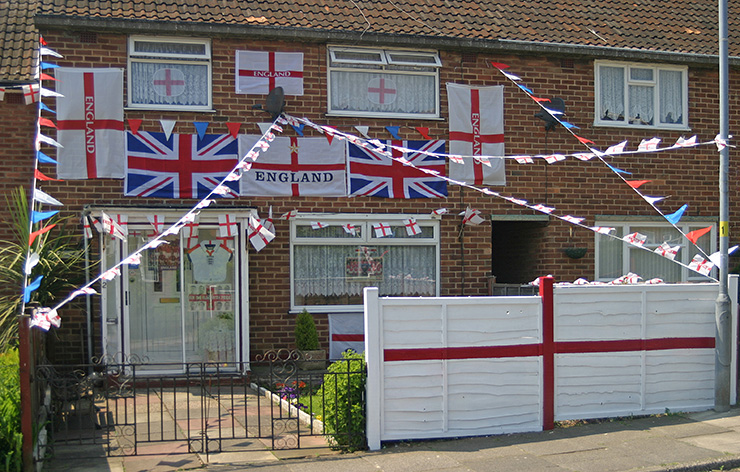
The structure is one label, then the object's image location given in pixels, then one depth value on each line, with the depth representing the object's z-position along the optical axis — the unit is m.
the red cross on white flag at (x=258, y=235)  11.11
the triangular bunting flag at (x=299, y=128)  11.71
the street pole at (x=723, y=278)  9.16
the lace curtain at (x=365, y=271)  12.05
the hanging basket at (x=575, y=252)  12.78
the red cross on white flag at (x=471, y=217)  12.43
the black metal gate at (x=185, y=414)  7.57
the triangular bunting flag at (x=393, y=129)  12.15
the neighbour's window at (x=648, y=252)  13.25
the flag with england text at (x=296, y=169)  11.66
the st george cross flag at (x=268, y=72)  11.68
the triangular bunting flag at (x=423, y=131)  12.31
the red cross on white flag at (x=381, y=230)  12.17
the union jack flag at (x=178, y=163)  11.22
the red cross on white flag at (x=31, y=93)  10.85
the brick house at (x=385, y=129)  11.12
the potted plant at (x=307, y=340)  11.22
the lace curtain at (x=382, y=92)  12.20
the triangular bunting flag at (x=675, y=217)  9.40
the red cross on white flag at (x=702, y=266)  9.72
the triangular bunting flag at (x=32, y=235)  7.75
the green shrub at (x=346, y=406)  7.66
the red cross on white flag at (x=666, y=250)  10.00
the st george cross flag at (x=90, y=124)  10.98
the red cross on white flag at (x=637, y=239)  9.70
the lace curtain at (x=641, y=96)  13.28
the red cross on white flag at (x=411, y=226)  12.27
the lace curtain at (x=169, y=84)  11.43
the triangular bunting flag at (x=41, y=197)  8.12
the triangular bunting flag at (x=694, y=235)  9.45
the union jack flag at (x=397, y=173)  12.10
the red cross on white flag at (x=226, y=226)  11.09
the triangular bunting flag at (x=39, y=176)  9.27
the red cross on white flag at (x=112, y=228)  10.57
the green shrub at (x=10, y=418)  6.46
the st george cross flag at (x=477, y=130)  12.48
